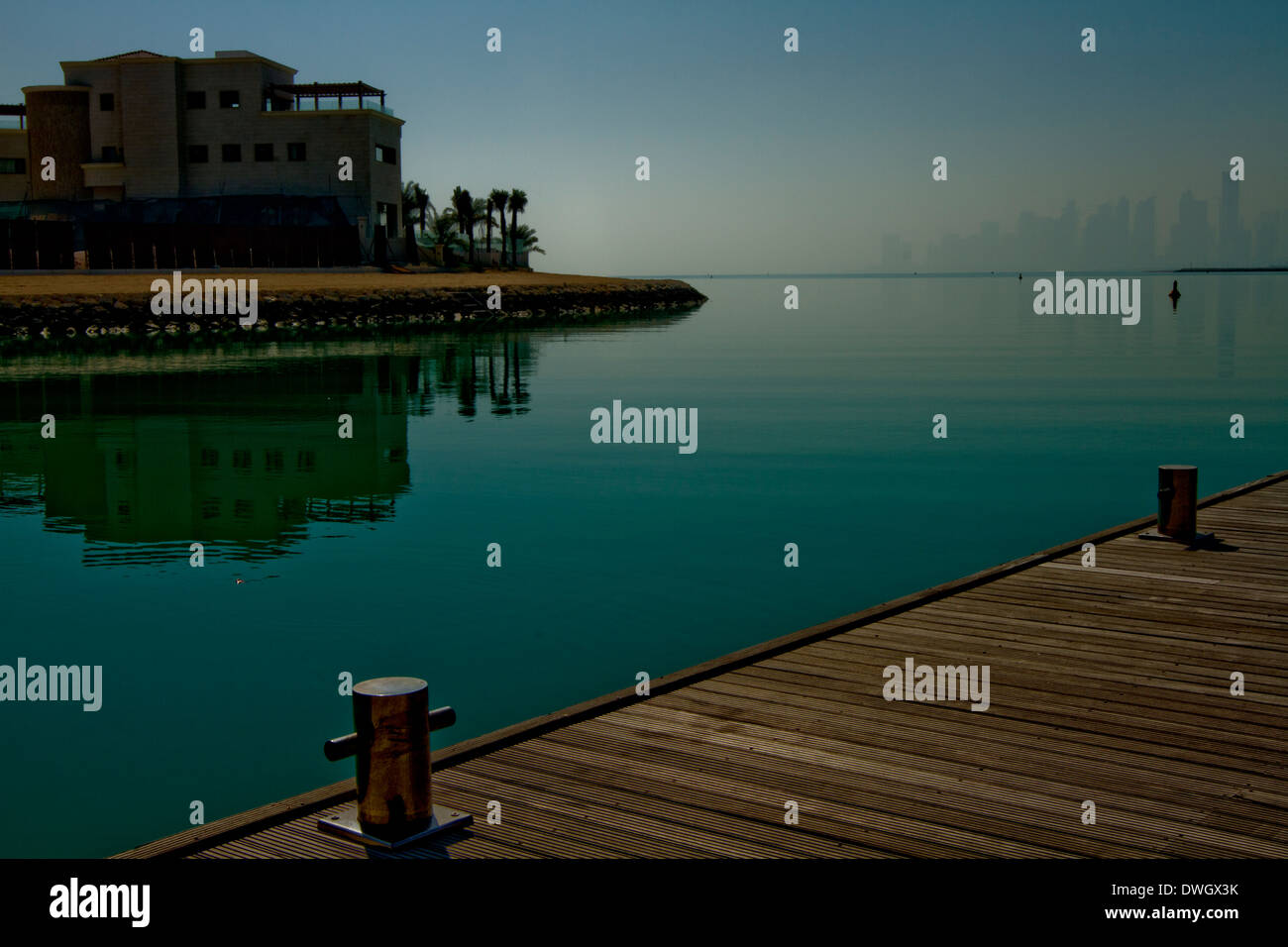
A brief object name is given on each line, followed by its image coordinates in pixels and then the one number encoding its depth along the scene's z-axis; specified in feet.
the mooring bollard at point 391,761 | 17.86
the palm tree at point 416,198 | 342.03
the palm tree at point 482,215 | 368.60
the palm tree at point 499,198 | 389.39
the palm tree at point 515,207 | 392.68
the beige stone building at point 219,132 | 261.85
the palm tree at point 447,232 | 357.41
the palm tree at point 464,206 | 355.36
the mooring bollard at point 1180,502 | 39.29
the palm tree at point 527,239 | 408.05
